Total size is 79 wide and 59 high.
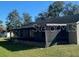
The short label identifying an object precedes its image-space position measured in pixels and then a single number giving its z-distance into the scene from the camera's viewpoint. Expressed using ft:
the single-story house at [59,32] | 25.71
